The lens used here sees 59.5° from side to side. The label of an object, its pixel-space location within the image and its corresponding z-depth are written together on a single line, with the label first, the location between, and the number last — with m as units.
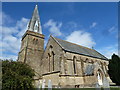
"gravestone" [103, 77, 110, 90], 9.54
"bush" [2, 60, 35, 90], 9.65
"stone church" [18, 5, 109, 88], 19.73
